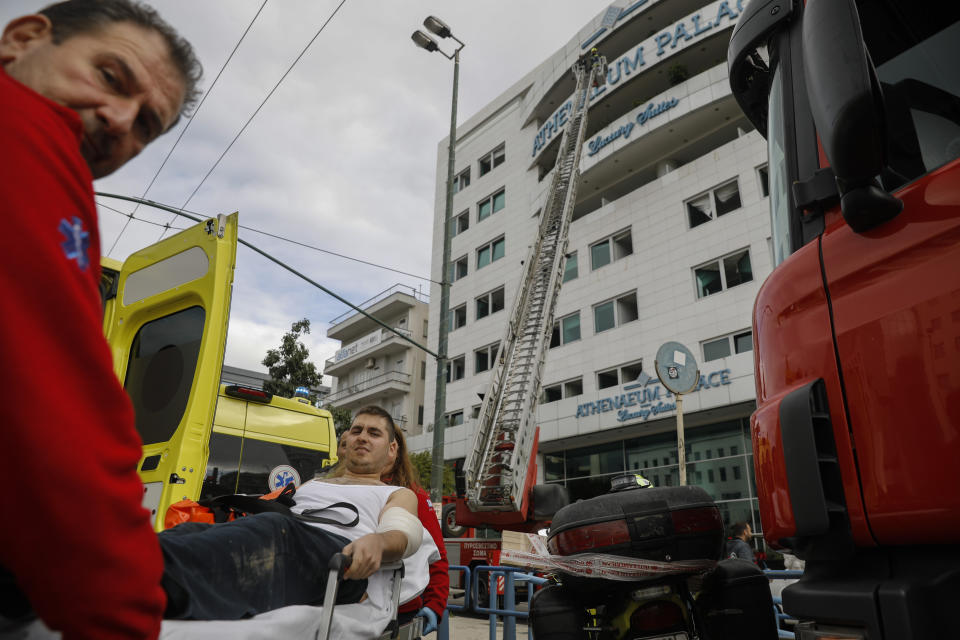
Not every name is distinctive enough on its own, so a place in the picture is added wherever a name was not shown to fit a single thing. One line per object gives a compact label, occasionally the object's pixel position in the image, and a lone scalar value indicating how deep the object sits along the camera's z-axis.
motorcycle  2.29
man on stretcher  1.62
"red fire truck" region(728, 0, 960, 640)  1.47
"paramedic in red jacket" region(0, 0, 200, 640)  0.63
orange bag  2.70
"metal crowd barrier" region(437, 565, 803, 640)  4.84
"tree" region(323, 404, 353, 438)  29.50
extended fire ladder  8.91
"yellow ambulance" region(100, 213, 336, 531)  3.79
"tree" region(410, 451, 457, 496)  24.07
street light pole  10.33
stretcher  1.51
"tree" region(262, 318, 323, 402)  21.78
